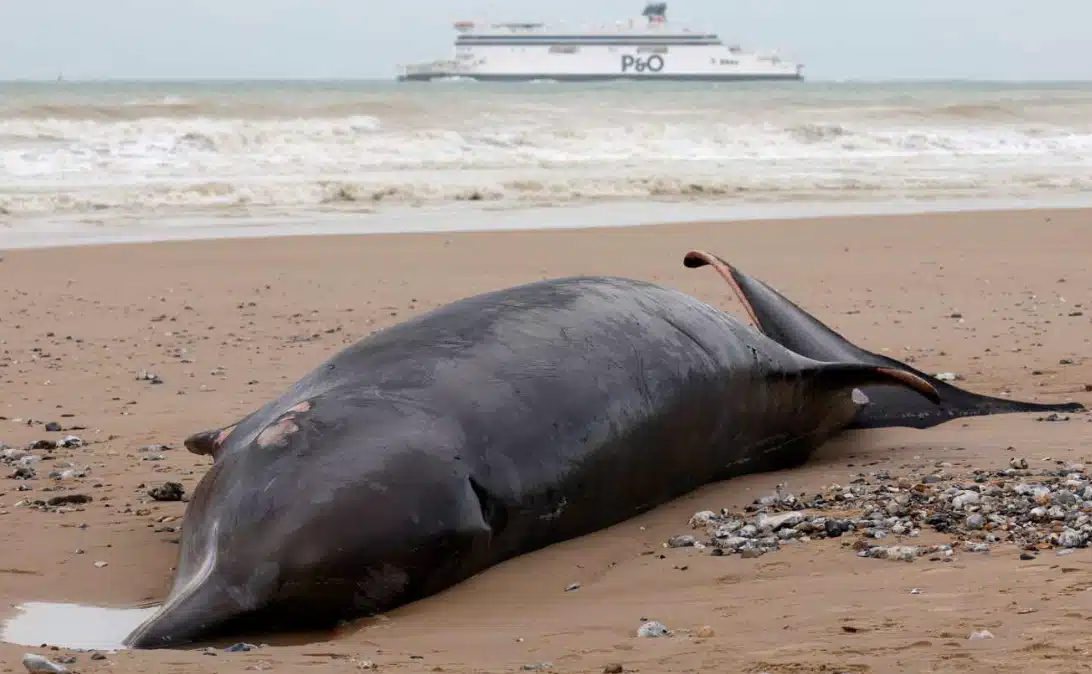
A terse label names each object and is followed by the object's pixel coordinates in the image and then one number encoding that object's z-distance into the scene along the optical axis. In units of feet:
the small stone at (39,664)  20.01
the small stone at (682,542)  28.68
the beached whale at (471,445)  23.52
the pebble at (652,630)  22.35
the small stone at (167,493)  34.40
